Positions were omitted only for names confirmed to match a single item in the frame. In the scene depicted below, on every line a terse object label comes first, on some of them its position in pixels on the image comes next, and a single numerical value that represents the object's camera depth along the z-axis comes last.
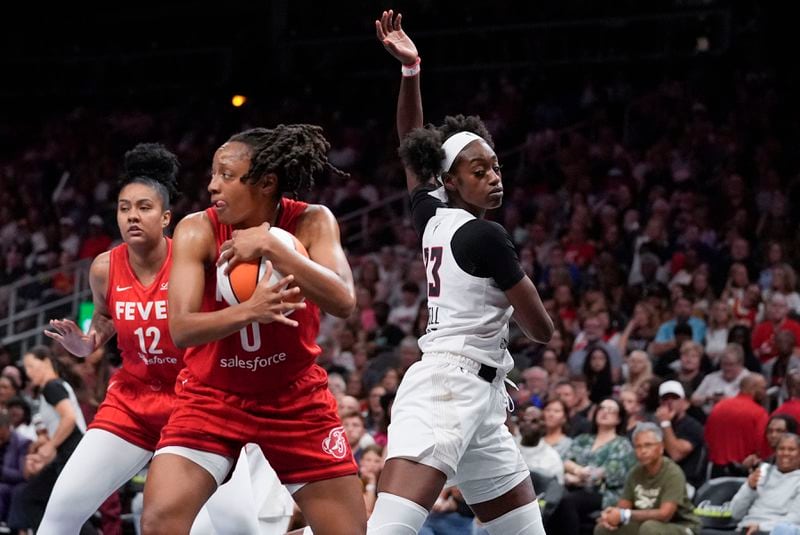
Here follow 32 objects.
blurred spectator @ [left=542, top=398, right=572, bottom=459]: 9.05
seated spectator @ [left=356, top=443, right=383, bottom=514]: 8.53
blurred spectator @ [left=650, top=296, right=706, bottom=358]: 10.55
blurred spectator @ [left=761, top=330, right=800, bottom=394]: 9.65
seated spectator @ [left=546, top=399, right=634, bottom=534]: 8.47
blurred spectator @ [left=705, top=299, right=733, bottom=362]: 10.38
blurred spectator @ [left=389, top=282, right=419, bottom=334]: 12.57
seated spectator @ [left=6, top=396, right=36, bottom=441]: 10.66
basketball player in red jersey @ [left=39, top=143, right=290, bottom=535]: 5.16
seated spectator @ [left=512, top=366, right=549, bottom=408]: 9.72
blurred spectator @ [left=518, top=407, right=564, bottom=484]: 8.60
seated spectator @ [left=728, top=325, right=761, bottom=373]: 9.72
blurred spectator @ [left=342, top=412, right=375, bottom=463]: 9.15
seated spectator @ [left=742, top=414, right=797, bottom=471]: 7.85
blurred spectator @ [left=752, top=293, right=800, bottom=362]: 10.02
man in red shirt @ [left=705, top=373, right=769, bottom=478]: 8.64
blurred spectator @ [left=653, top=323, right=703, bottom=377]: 10.16
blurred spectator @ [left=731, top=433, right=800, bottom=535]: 7.56
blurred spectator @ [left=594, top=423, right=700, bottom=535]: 7.93
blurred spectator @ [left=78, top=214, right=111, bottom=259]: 15.66
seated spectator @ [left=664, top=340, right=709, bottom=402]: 9.77
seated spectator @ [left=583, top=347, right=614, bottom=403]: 9.95
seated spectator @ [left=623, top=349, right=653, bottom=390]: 9.59
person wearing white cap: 8.64
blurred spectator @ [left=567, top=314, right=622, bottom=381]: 10.41
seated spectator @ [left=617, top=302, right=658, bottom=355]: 10.80
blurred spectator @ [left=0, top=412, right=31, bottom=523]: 10.15
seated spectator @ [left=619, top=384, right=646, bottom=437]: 9.10
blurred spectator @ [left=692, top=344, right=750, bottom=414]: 9.41
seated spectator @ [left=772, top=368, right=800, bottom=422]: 8.32
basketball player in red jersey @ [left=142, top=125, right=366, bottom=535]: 4.36
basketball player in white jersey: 4.61
